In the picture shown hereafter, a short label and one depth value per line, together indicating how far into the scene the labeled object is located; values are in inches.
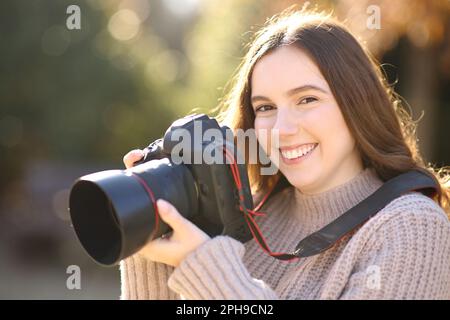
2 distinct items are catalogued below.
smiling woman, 67.6
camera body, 69.2
